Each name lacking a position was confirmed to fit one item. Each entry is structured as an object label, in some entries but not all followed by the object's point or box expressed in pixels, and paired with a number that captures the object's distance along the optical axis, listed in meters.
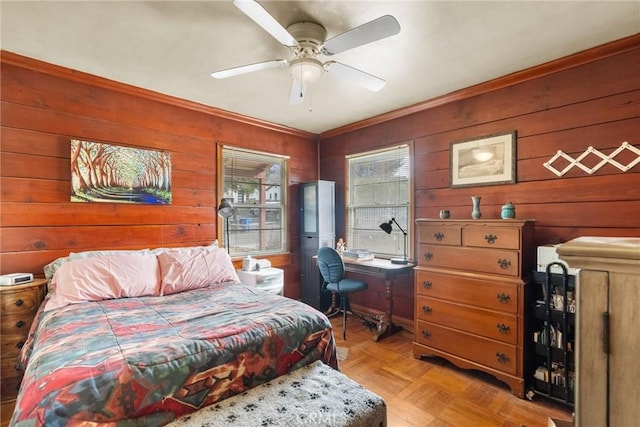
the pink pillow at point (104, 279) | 2.06
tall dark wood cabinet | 3.91
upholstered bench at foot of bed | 1.24
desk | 3.07
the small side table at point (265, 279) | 3.26
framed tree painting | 2.56
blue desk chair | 3.17
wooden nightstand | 2.06
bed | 1.15
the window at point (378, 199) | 3.50
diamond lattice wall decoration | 2.08
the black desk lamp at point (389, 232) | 3.25
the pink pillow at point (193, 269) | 2.46
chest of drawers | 2.20
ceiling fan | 1.51
